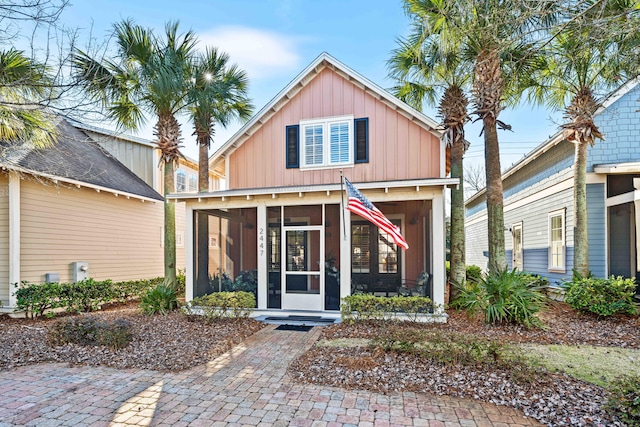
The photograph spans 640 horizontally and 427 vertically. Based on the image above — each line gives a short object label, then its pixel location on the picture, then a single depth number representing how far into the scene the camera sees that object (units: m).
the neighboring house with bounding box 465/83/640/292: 9.45
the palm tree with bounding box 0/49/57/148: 6.07
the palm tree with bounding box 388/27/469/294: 9.48
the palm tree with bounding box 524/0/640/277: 6.70
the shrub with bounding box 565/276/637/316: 7.75
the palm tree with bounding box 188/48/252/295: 9.68
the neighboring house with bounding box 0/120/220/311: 8.95
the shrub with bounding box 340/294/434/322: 7.77
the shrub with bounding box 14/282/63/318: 8.64
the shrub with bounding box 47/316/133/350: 6.26
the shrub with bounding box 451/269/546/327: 7.28
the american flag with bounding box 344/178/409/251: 6.60
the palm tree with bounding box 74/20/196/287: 8.91
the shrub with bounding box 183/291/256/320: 8.10
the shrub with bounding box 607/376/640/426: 3.55
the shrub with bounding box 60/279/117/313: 9.41
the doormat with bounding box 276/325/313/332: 7.65
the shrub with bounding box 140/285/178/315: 9.12
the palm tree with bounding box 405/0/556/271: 8.11
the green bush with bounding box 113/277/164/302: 10.93
